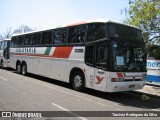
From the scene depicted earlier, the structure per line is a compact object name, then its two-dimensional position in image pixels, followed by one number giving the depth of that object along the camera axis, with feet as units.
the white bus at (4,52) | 81.63
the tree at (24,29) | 266.57
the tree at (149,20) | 52.44
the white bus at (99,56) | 36.14
